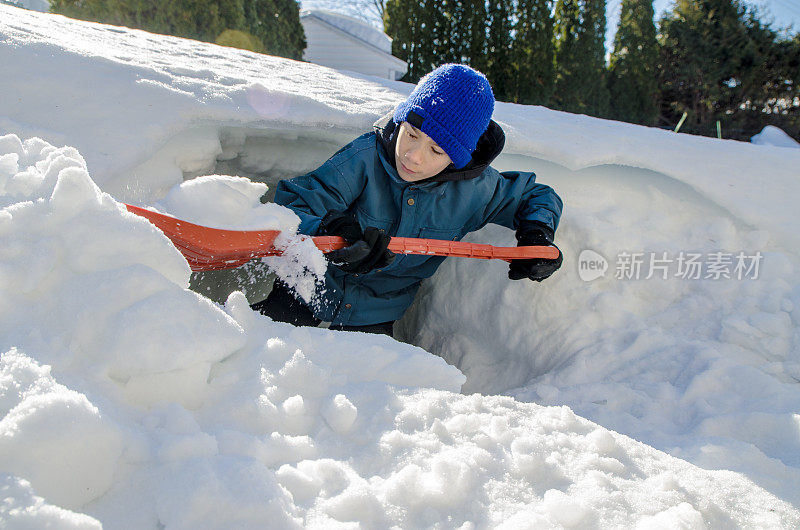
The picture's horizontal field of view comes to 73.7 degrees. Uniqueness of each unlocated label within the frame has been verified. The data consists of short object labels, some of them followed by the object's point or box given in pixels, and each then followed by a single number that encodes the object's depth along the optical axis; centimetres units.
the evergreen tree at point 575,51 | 877
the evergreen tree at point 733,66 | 959
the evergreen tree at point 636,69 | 997
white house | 1038
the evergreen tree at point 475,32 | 790
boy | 164
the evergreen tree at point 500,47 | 799
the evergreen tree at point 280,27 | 710
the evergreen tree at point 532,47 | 809
